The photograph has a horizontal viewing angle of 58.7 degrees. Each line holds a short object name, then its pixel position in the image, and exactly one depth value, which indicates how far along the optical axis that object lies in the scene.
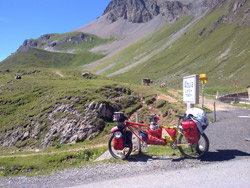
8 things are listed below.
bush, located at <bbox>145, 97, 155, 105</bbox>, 22.95
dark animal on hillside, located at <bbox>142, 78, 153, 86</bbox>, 39.69
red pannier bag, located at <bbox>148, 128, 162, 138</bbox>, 7.41
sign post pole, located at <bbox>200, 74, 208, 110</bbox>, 10.68
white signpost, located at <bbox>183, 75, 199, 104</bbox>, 7.89
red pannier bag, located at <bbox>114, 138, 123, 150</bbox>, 7.54
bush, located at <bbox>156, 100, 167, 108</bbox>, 21.47
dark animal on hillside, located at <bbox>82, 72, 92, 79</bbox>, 41.78
